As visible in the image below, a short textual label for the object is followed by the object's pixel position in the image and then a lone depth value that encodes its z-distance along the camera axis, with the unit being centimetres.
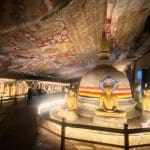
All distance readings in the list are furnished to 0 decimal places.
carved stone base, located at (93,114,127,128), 513
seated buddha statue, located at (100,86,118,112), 536
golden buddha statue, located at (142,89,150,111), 660
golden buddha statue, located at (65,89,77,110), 618
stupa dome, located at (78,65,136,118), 662
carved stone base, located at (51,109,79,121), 582
